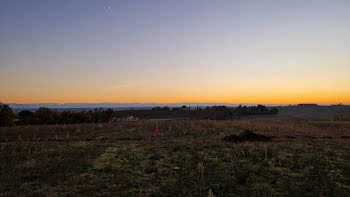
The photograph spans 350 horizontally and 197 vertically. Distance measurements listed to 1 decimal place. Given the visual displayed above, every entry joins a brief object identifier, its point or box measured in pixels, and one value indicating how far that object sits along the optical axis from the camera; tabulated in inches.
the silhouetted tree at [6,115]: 1332.4
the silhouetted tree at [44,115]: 1656.9
